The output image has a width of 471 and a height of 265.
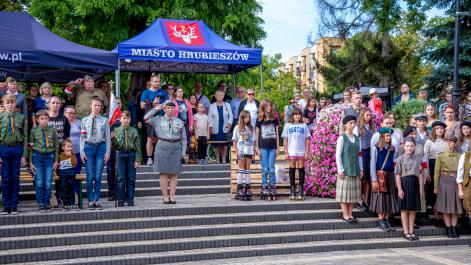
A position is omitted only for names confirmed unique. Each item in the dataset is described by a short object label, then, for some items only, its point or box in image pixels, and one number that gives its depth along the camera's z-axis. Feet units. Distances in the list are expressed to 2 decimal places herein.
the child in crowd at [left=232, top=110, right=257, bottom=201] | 43.83
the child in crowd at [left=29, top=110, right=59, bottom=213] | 37.81
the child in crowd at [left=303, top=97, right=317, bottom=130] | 52.55
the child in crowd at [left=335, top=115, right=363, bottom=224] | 40.22
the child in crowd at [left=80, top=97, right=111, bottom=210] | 39.42
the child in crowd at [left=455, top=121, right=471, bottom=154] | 40.96
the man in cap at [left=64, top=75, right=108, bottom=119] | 45.21
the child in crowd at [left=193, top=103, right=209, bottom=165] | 53.52
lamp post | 58.28
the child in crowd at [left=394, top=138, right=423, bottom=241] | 39.55
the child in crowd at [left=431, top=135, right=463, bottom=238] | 40.63
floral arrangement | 44.65
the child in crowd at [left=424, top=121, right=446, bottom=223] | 42.11
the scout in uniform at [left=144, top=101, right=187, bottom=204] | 41.09
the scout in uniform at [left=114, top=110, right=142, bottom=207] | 40.65
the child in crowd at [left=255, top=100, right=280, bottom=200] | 44.09
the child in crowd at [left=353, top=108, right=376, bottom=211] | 41.86
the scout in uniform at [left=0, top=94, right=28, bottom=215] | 37.29
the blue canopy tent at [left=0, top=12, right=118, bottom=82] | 42.39
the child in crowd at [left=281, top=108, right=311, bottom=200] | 43.75
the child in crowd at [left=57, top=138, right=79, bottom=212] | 38.86
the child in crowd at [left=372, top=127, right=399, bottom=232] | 40.22
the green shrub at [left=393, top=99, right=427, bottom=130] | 49.33
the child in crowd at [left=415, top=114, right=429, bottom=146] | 42.50
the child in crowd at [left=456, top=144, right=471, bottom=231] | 39.98
